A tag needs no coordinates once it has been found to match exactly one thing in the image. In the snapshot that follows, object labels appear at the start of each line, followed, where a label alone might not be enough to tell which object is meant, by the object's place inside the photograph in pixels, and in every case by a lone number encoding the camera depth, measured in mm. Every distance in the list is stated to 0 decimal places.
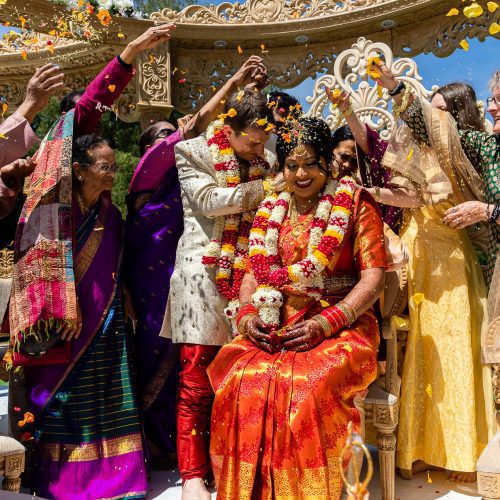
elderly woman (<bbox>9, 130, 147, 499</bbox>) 3312
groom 3338
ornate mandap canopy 4953
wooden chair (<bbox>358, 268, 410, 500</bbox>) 3184
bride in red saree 2707
